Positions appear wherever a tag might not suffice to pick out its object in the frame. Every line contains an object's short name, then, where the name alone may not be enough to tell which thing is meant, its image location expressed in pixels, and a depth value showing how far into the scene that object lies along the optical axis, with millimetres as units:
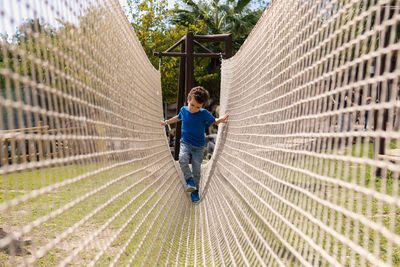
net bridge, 802
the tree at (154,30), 9750
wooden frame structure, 4746
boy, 3330
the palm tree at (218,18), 16234
